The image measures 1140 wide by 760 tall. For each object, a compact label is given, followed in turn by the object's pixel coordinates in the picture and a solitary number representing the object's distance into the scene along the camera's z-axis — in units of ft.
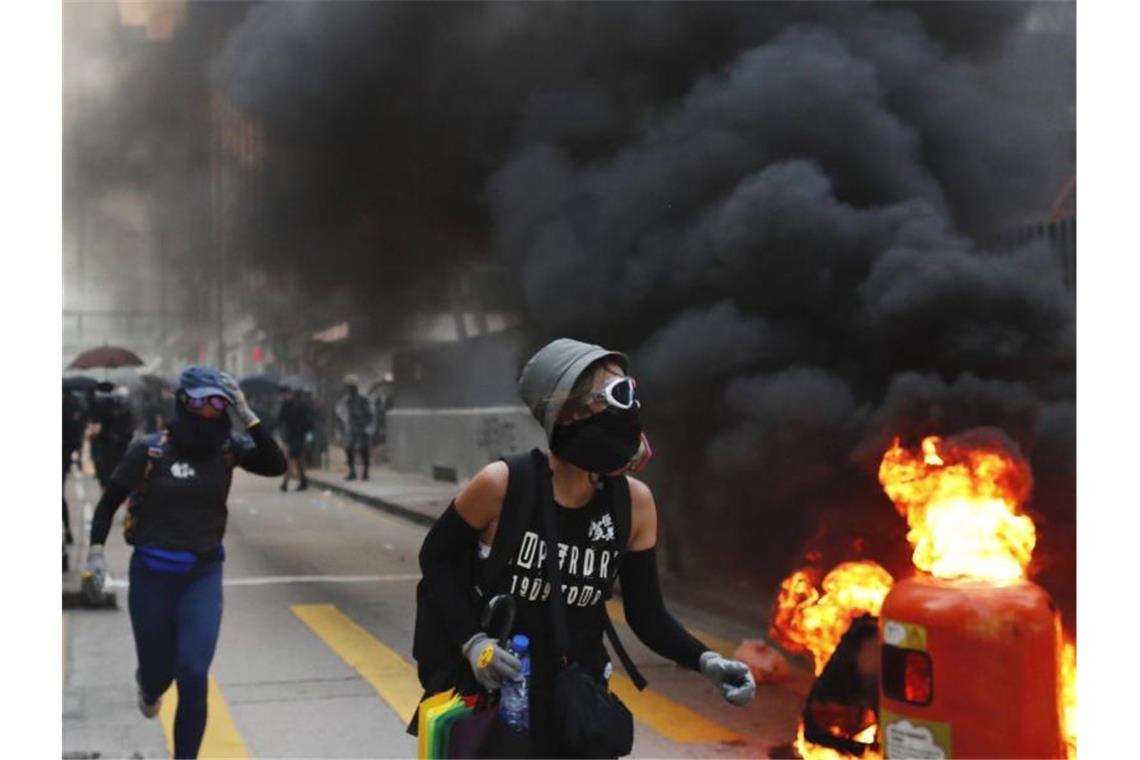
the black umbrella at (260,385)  40.45
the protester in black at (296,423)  44.32
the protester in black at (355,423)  44.34
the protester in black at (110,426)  34.68
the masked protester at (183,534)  12.95
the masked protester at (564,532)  7.57
